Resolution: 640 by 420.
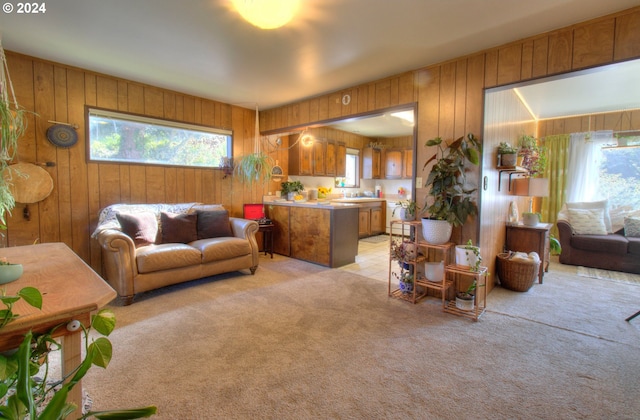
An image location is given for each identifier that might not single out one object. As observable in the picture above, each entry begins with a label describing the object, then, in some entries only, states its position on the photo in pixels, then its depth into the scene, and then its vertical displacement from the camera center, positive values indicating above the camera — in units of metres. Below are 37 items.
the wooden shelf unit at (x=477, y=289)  2.57 -0.90
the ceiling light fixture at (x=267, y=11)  1.95 +1.22
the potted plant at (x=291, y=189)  4.97 +0.06
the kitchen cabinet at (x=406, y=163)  7.00 +0.71
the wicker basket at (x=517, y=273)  3.20 -0.86
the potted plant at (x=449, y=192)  2.72 +0.01
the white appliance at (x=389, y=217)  6.91 -0.56
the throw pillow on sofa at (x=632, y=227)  4.10 -0.44
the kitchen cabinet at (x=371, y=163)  7.27 +0.74
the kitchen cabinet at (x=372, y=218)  6.43 -0.57
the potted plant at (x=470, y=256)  2.58 -0.55
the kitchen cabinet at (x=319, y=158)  5.73 +0.68
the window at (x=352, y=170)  7.11 +0.56
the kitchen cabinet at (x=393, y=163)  7.15 +0.73
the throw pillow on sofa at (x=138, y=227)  3.17 -0.39
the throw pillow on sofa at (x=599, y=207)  4.40 -0.18
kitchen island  4.14 -0.57
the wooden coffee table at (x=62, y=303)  0.89 -0.38
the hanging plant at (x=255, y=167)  4.51 +0.38
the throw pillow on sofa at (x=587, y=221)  4.28 -0.39
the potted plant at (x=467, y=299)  2.68 -0.96
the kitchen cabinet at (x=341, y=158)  6.40 +0.75
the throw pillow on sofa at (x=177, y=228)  3.46 -0.43
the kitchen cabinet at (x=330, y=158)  6.05 +0.70
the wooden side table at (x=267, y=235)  4.64 -0.73
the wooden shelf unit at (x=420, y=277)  2.75 -0.84
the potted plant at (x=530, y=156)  3.77 +0.48
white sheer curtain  4.82 +0.48
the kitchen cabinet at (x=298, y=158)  5.41 +0.62
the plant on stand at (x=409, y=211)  3.07 -0.18
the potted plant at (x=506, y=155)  3.19 +0.42
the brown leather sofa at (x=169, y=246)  2.83 -0.60
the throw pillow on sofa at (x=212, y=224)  3.73 -0.41
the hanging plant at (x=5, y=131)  1.13 +0.23
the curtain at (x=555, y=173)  5.09 +0.37
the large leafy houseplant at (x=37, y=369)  0.67 -0.47
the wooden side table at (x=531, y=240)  3.56 -0.56
